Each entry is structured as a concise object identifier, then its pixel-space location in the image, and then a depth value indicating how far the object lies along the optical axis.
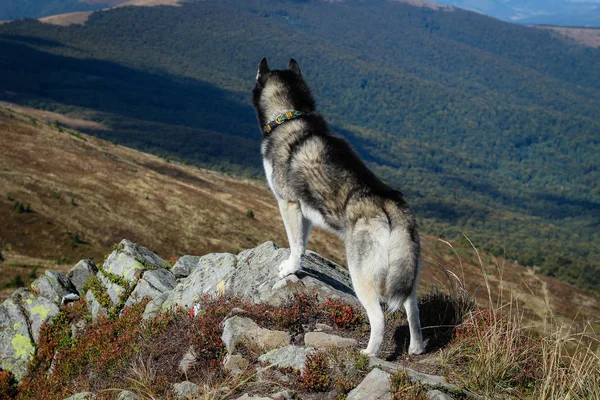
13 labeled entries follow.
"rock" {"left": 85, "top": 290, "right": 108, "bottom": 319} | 13.55
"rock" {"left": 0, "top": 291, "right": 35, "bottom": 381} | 12.62
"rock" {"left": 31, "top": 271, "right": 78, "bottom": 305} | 14.59
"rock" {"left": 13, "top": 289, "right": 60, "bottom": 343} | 13.55
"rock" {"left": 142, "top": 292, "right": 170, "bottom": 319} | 11.67
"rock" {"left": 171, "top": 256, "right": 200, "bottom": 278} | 15.32
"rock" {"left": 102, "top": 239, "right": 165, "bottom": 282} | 14.50
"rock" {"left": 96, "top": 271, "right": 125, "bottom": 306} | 13.78
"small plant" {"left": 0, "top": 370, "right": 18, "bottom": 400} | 11.76
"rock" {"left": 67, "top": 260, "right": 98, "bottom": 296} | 15.75
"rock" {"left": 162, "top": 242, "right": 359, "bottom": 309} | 9.73
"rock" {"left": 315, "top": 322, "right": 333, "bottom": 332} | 8.64
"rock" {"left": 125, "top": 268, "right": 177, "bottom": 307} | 13.41
